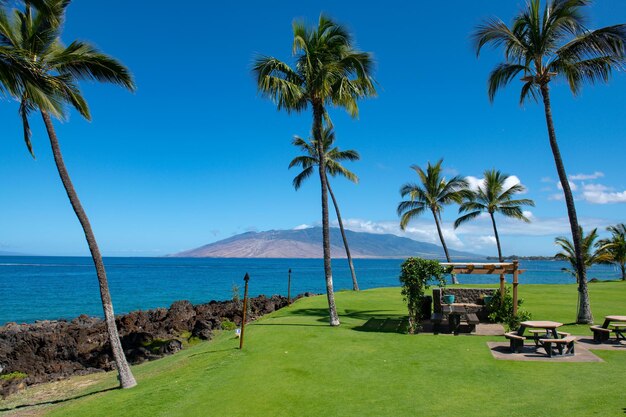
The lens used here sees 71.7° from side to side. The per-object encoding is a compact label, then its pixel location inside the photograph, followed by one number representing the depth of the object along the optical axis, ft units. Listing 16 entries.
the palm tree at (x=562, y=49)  47.47
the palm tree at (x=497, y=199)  119.44
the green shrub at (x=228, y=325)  75.57
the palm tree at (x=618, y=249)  133.18
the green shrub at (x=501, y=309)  51.96
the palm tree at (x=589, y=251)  130.21
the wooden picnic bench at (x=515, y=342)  36.74
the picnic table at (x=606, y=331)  38.91
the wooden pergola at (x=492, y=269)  47.78
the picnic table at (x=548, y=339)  34.91
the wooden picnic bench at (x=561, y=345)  34.65
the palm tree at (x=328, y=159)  107.45
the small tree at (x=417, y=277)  48.55
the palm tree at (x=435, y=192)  115.03
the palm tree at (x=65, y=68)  35.22
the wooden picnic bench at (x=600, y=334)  38.88
